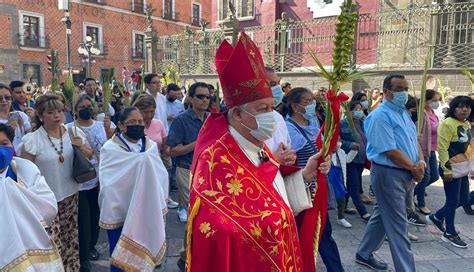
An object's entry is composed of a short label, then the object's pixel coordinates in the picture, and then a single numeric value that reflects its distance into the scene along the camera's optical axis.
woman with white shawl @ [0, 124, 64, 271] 2.55
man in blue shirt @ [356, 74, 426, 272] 3.94
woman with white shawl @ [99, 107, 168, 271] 3.56
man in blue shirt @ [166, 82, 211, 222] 4.89
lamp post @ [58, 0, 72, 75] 12.71
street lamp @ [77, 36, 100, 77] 19.11
